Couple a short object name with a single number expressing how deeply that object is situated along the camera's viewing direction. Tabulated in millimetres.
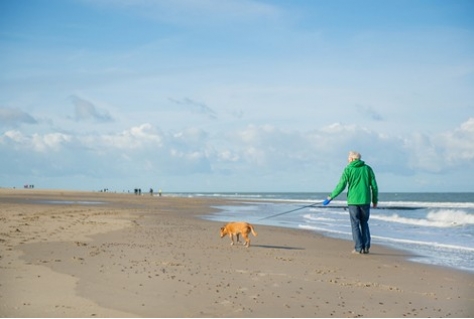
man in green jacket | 11375
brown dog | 12412
